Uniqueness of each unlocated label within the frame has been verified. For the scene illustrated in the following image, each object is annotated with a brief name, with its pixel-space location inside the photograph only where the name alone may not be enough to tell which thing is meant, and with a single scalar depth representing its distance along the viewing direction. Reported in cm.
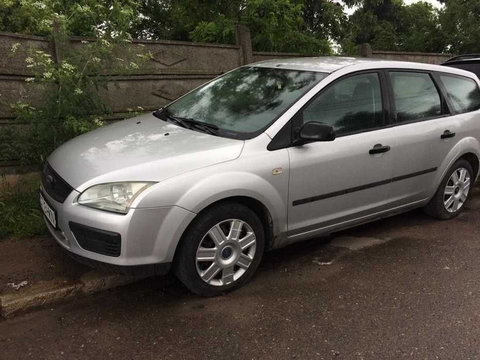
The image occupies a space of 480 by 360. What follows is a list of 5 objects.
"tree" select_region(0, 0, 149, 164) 455
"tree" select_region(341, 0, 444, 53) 1966
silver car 302
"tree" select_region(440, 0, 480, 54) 1759
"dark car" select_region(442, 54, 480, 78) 710
